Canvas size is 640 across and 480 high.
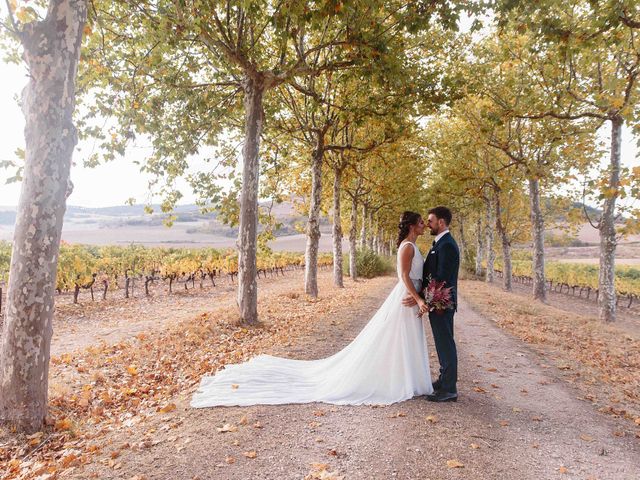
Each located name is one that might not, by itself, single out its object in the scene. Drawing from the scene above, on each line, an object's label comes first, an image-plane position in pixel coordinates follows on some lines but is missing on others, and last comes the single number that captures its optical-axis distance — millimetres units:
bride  5844
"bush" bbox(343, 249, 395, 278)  30688
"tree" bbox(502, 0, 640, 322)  7691
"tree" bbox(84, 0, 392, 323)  8254
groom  5836
